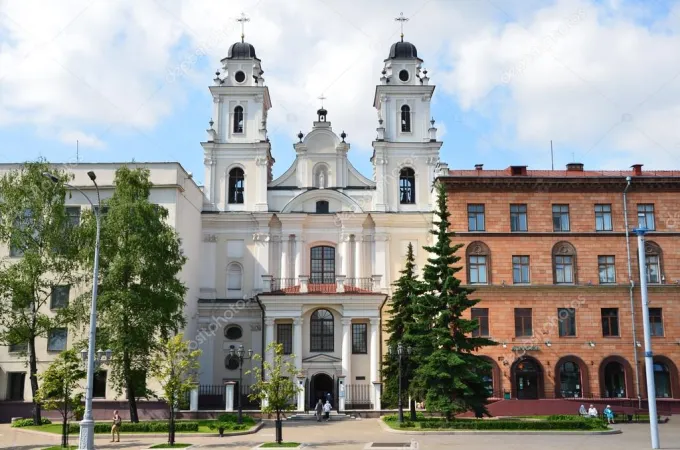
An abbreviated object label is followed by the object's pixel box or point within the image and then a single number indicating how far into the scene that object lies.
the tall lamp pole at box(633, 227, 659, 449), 25.32
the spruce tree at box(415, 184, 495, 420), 33.44
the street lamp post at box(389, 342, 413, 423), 35.12
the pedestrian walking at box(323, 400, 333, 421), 40.34
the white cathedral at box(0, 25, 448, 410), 48.34
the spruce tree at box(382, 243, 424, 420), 36.78
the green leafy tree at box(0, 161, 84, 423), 37.44
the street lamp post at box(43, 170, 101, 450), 23.23
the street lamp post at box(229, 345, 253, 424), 35.62
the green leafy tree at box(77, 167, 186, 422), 35.19
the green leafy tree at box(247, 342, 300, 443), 29.95
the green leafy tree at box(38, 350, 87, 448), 29.02
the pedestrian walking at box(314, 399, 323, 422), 39.80
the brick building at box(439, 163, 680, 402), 43.28
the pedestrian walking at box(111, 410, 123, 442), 30.38
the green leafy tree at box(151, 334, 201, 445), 29.45
